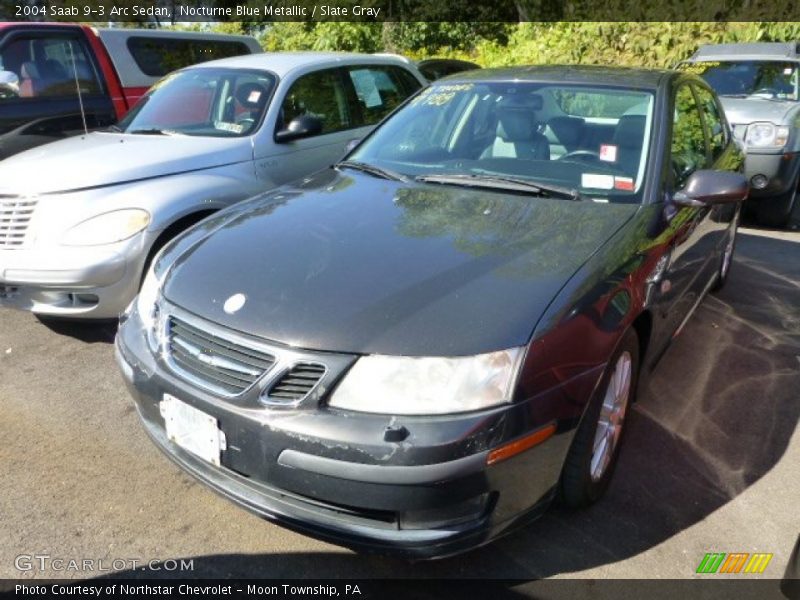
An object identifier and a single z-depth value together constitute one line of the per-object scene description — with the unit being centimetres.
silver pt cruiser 369
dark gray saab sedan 200
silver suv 654
